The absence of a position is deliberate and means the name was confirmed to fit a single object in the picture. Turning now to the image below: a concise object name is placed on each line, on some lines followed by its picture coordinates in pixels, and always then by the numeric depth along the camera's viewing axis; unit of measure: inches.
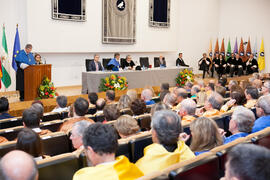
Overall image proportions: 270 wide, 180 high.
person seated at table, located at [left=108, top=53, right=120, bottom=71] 362.6
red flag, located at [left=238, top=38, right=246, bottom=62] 582.9
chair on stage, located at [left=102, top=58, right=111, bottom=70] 387.5
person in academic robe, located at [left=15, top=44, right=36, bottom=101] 290.0
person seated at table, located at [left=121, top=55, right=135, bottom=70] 401.4
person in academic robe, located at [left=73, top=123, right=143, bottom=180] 65.9
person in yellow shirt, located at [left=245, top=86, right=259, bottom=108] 187.6
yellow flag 566.2
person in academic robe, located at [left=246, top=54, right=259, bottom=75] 554.9
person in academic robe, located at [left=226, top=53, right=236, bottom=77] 553.8
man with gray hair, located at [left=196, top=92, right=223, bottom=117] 163.9
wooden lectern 278.7
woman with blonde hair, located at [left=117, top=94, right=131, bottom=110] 182.7
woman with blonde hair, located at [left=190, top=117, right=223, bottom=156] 93.9
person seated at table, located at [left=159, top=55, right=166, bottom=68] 460.4
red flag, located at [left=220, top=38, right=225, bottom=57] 603.8
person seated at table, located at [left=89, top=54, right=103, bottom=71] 367.9
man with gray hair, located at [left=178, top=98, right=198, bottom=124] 141.1
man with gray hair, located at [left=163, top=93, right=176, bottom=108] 181.6
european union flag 300.1
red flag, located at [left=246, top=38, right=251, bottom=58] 574.2
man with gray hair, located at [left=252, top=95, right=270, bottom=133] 123.9
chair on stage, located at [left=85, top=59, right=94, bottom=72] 371.9
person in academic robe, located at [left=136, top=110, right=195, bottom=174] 78.4
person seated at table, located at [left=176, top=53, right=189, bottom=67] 507.8
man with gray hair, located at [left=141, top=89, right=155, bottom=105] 207.9
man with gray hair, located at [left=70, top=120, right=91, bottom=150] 99.3
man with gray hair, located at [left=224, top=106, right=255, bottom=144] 108.9
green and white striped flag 309.1
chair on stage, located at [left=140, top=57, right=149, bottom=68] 453.7
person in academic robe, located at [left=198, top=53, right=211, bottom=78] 553.9
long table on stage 329.4
